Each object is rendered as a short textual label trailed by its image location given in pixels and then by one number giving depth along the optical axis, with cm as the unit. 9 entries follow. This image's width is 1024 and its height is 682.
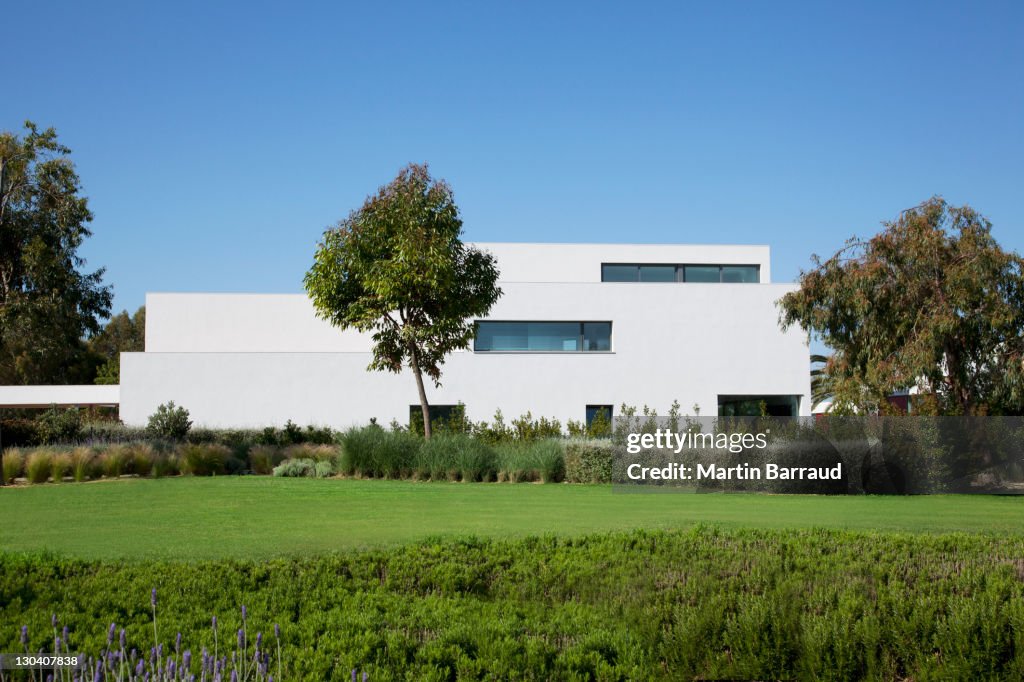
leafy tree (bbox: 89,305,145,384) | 6424
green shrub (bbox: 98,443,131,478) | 1956
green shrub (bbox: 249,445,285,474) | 2228
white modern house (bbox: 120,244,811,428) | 3253
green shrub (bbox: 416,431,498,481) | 1902
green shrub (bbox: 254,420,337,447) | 2777
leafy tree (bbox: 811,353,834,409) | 4259
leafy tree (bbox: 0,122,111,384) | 2888
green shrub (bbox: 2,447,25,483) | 1911
